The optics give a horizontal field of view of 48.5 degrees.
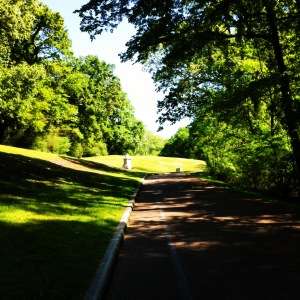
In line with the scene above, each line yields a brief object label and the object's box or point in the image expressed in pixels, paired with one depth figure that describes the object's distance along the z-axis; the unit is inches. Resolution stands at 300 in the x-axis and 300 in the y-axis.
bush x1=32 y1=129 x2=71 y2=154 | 1571.1
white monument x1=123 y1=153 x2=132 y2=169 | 1703.0
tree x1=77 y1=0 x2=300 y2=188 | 468.4
